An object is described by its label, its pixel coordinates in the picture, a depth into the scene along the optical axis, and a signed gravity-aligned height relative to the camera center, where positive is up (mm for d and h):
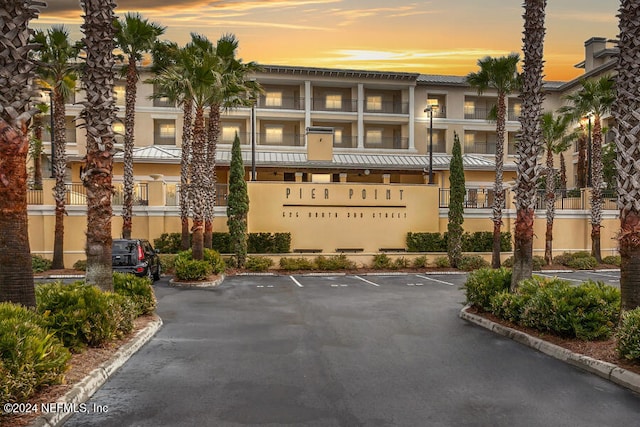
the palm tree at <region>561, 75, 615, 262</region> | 29483 +4382
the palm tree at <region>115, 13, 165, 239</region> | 25453 +8030
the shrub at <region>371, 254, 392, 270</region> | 27875 -2954
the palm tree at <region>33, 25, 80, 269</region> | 24859 +6054
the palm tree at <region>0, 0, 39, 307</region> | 8094 +936
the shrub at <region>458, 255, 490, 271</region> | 27906 -3002
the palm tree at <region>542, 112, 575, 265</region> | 29656 +3181
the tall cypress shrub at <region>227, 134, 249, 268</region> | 26516 +57
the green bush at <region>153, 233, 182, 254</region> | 26938 -1874
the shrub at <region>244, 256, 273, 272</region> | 26391 -2937
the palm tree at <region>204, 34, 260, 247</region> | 24766 +6005
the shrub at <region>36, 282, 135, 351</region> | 8430 -1870
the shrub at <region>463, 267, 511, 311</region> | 13062 -2011
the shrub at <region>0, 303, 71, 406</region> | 5902 -1914
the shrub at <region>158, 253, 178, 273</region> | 24891 -2745
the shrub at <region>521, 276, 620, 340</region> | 9570 -1998
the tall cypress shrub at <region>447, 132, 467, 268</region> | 28266 +120
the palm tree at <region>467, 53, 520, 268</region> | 26984 +6984
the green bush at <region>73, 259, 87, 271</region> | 24875 -2865
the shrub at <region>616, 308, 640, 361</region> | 7832 -2037
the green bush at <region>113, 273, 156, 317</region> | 12203 -2057
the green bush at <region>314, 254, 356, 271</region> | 27172 -2949
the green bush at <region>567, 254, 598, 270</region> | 28616 -3039
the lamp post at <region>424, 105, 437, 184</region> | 32147 +4721
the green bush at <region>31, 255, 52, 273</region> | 24125 -2755
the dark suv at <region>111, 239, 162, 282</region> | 18344 -1837
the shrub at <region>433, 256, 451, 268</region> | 28281 -2987
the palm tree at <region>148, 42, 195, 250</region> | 23797 +6132
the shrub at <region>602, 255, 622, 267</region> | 29630 -2960
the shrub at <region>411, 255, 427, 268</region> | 28281 -2975
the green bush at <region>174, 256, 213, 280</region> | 20594 -2522
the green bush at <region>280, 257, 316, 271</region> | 26844 -2985
